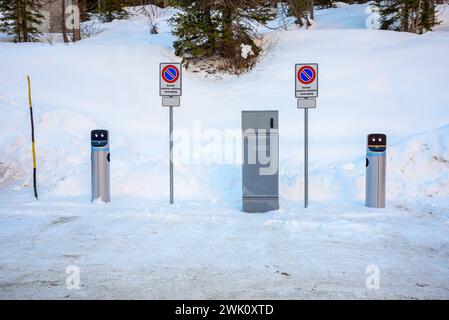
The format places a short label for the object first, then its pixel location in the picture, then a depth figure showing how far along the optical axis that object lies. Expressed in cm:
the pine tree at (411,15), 2331
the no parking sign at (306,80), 790
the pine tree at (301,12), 2156
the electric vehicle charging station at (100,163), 842
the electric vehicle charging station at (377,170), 796
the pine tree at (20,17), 2747
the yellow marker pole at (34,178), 888
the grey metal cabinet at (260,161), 777
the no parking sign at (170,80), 837
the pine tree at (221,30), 1716
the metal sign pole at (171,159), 838
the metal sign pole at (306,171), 797
